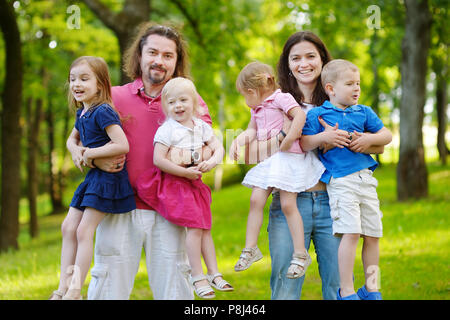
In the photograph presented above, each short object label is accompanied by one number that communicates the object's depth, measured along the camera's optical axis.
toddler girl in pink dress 3.43
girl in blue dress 3.38
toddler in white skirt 3.47
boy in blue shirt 3.35
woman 3.59
